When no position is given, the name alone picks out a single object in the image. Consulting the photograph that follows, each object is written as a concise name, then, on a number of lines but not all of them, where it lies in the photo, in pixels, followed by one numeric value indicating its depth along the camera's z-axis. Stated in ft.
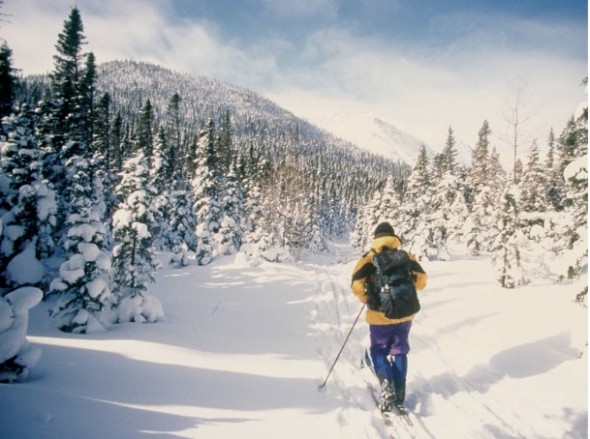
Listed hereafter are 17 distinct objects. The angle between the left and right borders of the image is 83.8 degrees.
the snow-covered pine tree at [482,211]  102.78
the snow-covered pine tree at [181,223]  111.55
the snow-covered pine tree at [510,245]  45.47
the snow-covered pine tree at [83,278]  29.63
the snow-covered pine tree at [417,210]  91.15
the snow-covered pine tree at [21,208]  33.99
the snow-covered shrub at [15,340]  15.51
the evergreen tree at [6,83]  56.40
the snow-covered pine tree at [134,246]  34.81
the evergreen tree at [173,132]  158.04
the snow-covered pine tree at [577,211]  23.27
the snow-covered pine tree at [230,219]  97.96
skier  16.56
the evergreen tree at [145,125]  127.79
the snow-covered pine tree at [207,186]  103.24
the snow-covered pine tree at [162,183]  104.27
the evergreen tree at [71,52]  93.81
